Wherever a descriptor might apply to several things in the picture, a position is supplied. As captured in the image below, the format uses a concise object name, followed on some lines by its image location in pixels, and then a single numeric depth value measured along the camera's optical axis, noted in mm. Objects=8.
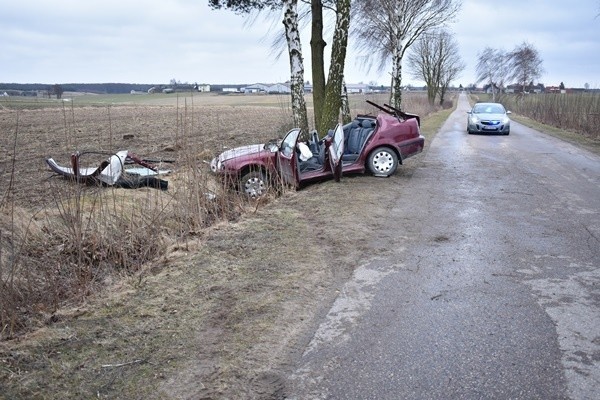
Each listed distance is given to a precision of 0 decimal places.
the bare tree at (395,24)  29188
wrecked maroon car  10148
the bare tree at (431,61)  59841
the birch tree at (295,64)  15180
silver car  23453
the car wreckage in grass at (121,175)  9984
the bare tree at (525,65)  64062
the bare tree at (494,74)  72712
